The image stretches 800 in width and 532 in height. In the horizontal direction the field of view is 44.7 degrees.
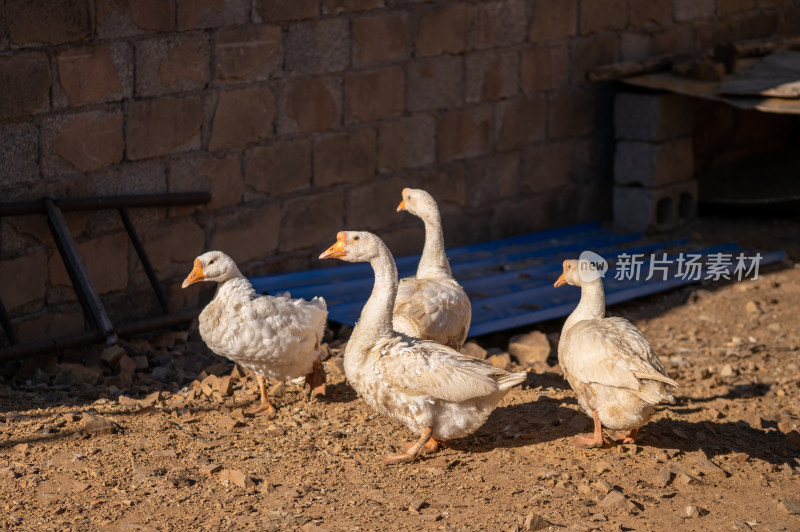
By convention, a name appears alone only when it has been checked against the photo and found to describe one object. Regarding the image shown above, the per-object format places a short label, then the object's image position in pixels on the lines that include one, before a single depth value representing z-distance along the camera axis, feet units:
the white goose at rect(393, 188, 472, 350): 18.04
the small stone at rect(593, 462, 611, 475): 15.90
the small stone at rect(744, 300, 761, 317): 26.18
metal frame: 20.17
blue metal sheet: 24.18
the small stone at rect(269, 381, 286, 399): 19.17
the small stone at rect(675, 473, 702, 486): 15.71
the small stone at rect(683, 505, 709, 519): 14.66
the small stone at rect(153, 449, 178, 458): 16.26
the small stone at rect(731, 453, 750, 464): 16.98
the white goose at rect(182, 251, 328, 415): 17.30
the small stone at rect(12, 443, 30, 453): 16.25
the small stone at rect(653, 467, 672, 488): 15.56
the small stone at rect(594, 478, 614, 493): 15.16
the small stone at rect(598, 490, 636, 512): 14.73
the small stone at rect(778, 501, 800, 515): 15.02
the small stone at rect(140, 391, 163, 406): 18.69
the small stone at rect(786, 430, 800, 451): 18.25
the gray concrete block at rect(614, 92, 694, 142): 31.73
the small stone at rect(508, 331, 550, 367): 22.54
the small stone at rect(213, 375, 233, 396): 19.33
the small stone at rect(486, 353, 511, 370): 21.62
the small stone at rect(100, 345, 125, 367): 20.51
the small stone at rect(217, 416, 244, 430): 17.58
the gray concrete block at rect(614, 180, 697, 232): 32.48
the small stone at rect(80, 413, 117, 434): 17.03
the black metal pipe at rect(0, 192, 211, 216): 20.49
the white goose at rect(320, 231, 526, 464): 15.30
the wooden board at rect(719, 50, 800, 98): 29.01
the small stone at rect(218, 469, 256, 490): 15.20
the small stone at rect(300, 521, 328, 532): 13.75
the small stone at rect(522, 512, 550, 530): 13.84
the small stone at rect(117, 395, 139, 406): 18.58
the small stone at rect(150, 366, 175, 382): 20.47
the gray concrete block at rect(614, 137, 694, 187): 32.12
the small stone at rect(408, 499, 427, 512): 14.43
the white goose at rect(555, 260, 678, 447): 15.52
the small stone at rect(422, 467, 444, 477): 15.74
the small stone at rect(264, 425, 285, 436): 17.35
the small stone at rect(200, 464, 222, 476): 15.69
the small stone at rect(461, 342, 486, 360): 21.70
